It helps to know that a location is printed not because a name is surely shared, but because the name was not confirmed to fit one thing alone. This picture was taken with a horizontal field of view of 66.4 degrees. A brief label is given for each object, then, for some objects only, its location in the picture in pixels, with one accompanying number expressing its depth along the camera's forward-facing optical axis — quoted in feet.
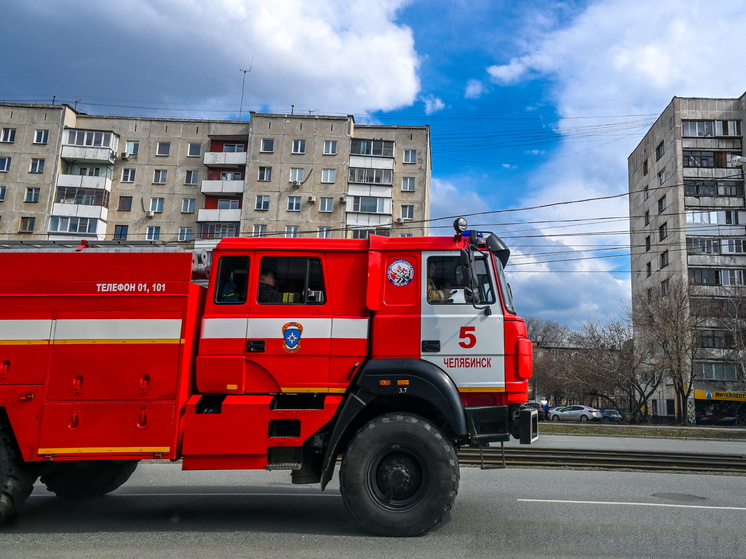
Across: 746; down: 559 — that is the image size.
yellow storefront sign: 158.40
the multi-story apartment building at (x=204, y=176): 161.58
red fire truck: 20.53
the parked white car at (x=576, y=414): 147.74
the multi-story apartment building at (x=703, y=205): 174.09
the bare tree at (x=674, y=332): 127.44
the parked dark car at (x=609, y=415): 147.33
